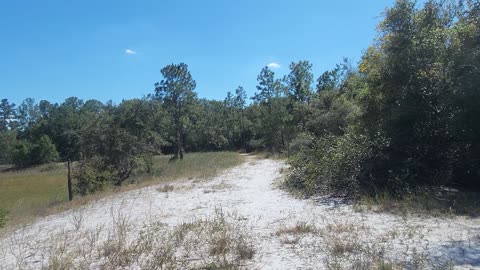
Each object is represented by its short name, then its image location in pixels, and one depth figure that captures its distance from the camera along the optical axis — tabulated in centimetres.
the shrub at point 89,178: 2052
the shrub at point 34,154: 7050
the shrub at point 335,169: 1102
